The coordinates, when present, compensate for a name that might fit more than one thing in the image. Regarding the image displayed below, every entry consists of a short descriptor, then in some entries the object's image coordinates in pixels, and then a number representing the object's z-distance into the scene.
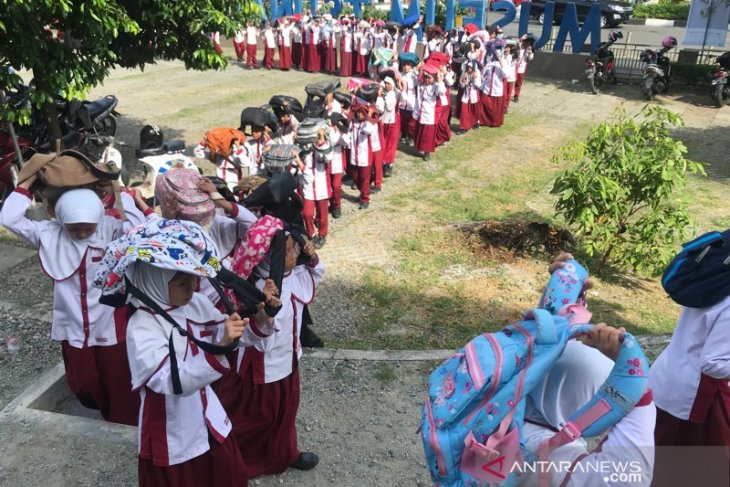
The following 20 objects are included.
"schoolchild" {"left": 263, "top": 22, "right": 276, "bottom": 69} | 17.50
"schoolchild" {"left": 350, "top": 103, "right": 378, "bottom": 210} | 8.19
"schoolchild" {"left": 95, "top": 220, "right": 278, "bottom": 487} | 2.50
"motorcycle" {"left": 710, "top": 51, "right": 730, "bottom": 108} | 13.85
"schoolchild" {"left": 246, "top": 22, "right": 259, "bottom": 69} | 17.53
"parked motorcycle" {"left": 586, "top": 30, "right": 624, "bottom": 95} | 15.11
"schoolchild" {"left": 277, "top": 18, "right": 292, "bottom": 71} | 17.34
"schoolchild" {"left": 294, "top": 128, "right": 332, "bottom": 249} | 6.92
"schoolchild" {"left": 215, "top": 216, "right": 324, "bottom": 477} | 3.35
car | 22.98
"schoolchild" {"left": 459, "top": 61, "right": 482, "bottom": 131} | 11.80
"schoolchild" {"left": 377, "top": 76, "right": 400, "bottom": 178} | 9.01
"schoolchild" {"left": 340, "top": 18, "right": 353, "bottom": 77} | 16.73
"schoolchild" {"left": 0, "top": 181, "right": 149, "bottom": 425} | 3.70
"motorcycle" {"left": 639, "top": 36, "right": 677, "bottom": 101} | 14.29
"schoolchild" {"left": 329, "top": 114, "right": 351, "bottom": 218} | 7.39
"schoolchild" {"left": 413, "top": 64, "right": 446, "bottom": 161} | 9.98
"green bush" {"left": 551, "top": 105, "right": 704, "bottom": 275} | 6.07
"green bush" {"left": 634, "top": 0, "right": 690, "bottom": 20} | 26.25
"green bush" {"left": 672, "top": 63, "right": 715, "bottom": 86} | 15.21
